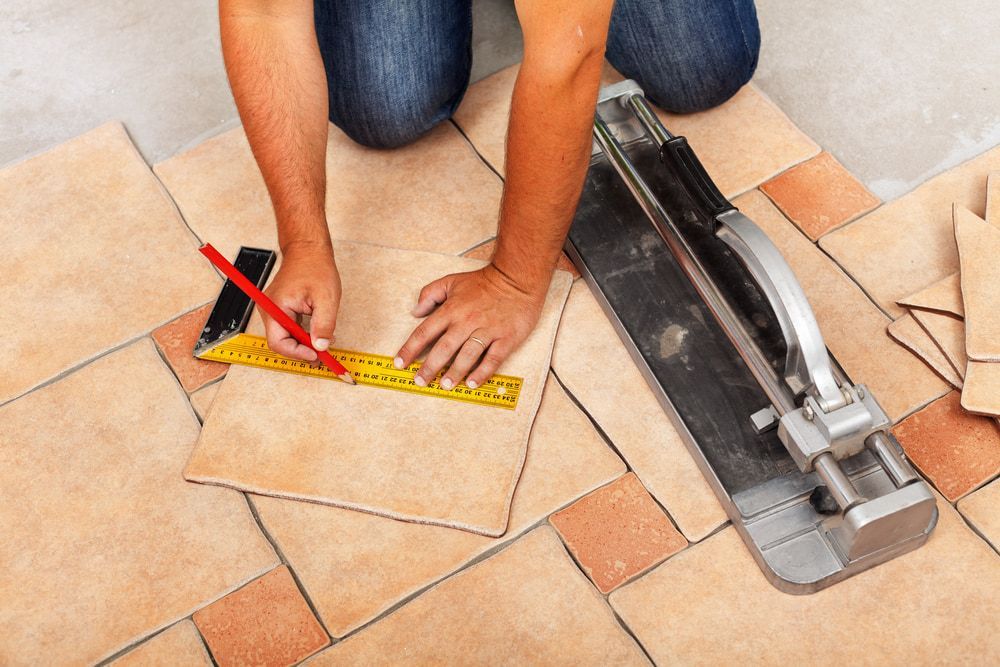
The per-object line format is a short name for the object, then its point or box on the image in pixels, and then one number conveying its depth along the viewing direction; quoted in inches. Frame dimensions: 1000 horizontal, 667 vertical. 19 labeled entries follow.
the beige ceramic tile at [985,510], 54.0
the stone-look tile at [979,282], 57.4
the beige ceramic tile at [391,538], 54.1
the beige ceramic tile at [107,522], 54.2
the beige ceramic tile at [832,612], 50.7
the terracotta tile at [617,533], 54.4
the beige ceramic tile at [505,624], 51.9
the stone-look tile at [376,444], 56.7
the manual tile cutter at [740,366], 48.7
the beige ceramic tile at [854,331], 59.6
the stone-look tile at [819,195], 68.6
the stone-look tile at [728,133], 72.1
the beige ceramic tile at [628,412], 56.2
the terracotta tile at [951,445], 56.0
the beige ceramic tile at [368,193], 70.5
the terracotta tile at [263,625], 52.7
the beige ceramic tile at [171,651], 52.7
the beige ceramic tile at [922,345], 59.2
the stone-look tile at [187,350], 63.4
